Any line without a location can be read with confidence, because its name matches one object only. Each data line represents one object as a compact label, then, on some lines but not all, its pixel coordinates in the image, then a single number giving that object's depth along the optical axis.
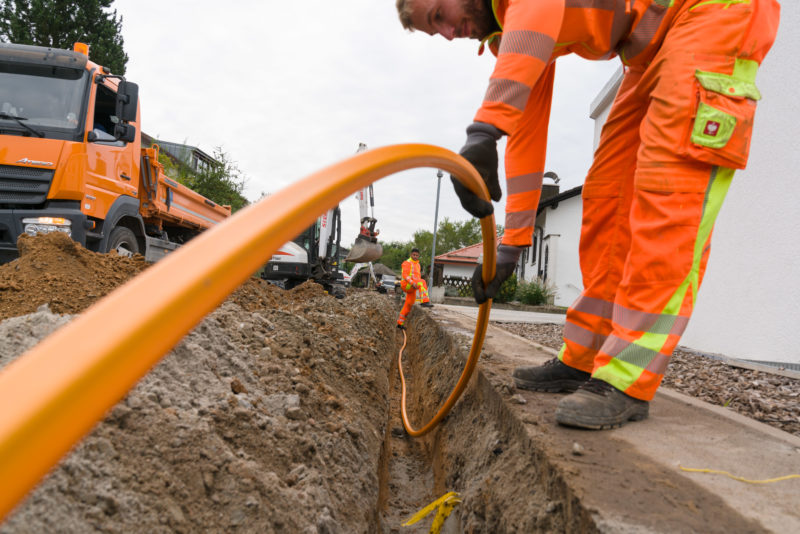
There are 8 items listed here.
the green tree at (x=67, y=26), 16.20
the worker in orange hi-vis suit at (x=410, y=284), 8.84
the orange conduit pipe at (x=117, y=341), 0.39
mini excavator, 10.30
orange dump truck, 5.17
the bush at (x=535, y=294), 15.37
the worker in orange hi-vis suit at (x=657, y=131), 1.58
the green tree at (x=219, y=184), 20.48
